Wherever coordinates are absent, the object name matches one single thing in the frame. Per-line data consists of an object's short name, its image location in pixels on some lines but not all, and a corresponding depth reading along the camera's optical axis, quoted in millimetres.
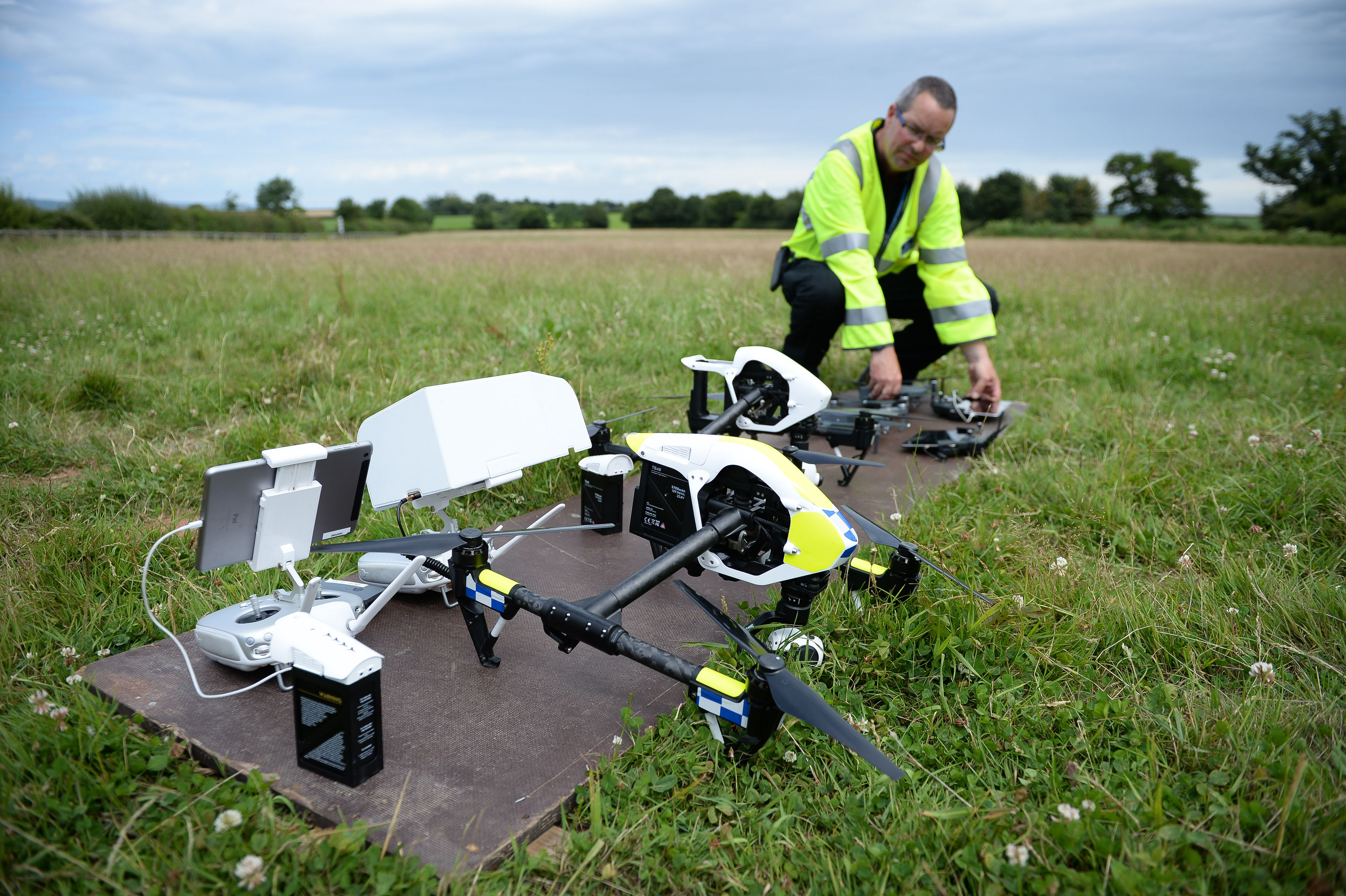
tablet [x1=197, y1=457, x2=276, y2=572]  1717
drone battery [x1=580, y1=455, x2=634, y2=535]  2664
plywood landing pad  1649
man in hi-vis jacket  4043
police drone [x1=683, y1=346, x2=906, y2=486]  3232
